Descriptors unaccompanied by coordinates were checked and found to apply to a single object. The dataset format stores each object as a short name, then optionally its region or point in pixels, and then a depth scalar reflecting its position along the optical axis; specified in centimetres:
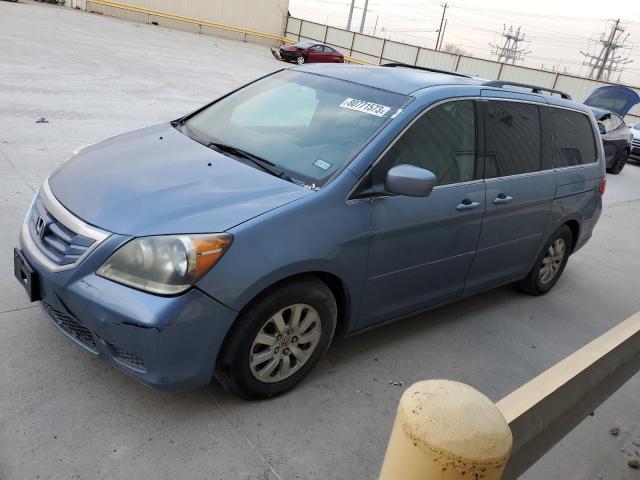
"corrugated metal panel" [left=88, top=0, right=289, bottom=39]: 3541
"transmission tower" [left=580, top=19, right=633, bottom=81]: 6114
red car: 2944
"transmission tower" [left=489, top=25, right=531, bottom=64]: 7519
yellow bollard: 114
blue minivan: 251
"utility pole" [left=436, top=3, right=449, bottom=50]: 6248
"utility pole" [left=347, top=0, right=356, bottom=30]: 4856
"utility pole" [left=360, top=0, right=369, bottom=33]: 4972
